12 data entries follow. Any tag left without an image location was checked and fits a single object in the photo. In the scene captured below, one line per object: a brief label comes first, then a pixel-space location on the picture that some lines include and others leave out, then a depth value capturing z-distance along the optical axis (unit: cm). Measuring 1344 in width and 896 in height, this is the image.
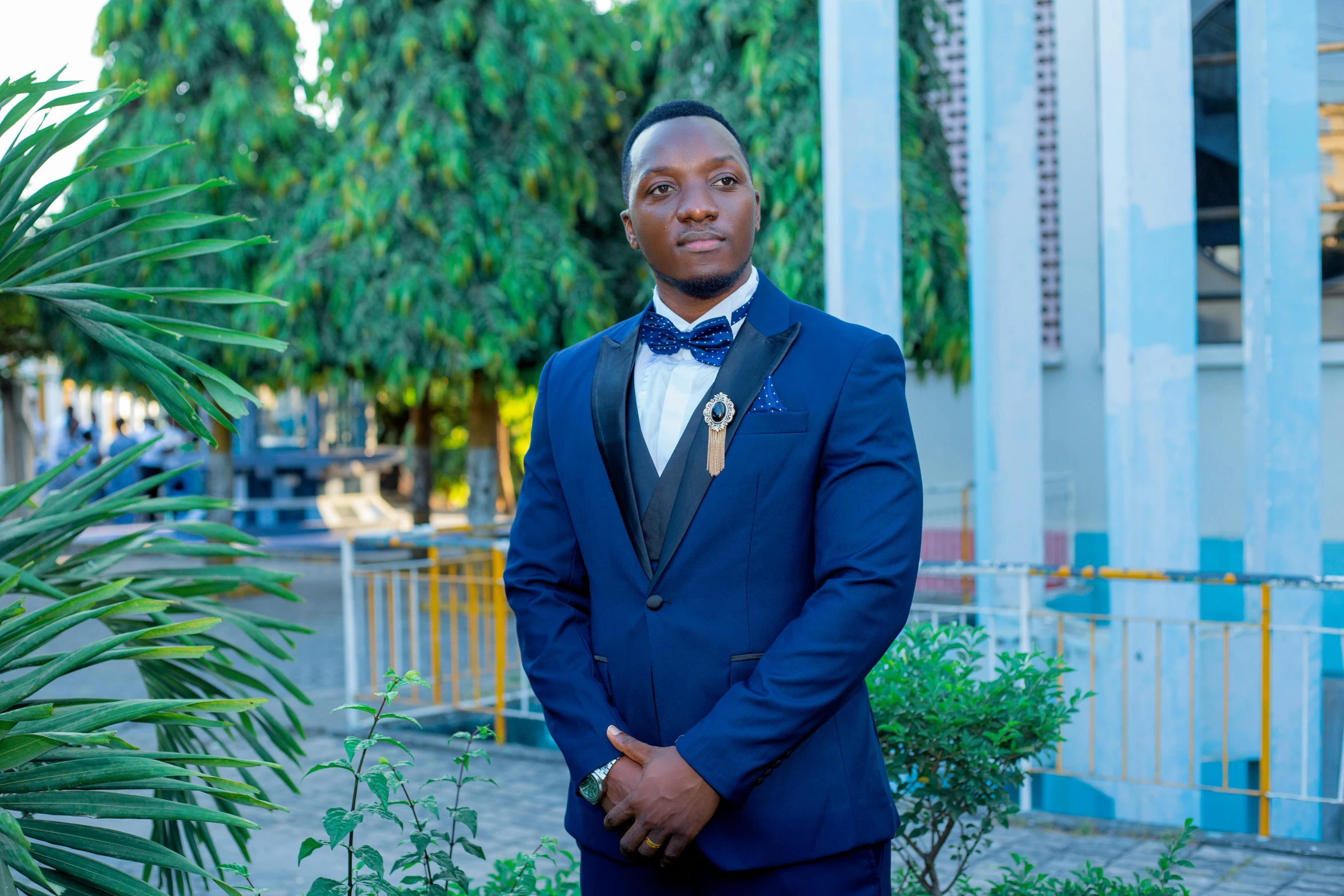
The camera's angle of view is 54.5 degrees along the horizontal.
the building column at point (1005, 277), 916
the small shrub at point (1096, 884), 336
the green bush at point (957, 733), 338
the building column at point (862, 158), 638
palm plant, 214
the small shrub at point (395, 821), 250
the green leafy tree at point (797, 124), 1106
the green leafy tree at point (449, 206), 1223
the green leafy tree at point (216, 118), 1363
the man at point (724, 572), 206
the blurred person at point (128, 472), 1855
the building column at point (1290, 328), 631
